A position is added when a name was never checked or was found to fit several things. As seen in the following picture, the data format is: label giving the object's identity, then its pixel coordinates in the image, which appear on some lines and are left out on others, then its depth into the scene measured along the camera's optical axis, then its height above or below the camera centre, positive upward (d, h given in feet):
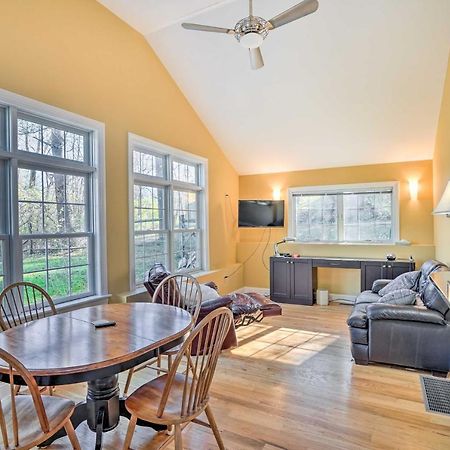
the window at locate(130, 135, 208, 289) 14.57 +0.73
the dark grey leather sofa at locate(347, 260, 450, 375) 10.17 -3.62
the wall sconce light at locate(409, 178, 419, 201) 18.33 +1.75
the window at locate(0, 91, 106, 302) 9.83 +0.83
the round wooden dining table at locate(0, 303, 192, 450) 5.14 -2.15
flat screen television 21.42 +0.60
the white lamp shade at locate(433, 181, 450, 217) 10.89 +0.54
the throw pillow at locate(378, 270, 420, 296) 13.67 -2.62
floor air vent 8.32 -4.72
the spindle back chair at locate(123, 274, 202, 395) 8.52 -2.45
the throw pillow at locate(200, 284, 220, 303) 13.41 -2.90
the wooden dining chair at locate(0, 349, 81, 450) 4.75 -3.18
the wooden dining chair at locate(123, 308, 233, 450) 5.54 -3.22
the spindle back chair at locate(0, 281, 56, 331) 8.38 -2.42
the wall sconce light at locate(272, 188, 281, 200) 21.91 +1.89
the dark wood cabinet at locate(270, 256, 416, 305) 17.44 -2.86
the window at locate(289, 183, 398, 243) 19.20 +0.49
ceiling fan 8.32 +5.22
